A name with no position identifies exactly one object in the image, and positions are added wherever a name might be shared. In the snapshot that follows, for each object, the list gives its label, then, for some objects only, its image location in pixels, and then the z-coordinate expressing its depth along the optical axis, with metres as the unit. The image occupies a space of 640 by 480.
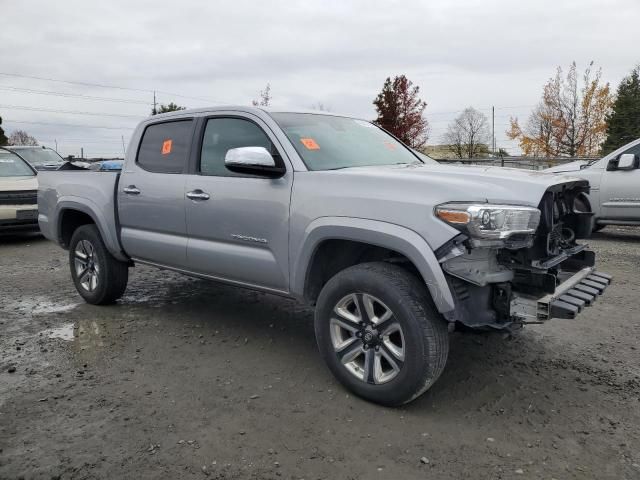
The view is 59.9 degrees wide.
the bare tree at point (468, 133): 53.59
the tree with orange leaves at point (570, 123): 39.28
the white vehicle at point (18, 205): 9.46
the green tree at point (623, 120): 36.09
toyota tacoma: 3.06
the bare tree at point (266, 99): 41.34
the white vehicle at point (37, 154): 14.74
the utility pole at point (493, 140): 48.44
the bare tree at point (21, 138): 67.73
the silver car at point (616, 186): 8.82
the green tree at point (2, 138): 47.49
